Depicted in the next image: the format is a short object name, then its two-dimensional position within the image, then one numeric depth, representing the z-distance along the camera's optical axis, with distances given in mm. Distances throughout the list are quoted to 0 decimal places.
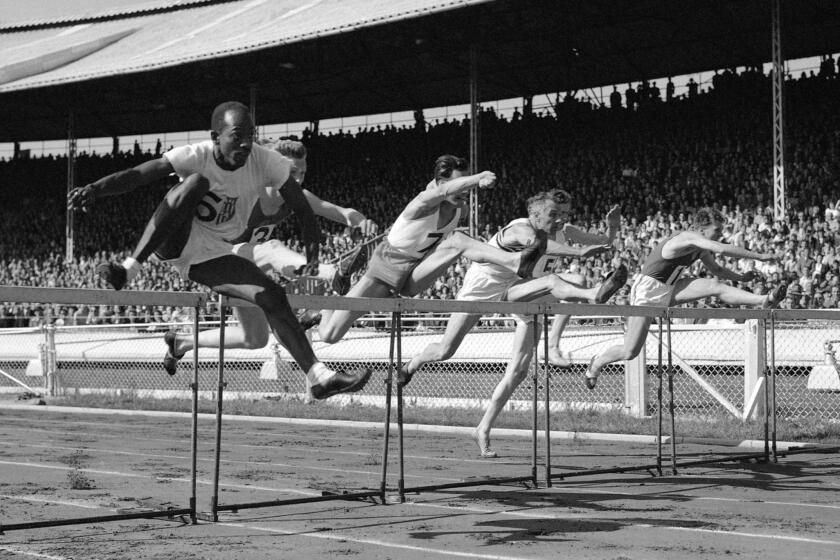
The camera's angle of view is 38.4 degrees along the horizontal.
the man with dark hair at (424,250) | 10445
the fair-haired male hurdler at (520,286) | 10703
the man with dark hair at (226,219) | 6738
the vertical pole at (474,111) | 31875
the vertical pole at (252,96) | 36878
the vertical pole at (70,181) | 39625
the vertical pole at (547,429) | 9664
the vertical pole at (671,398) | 10627
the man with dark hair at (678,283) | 12211
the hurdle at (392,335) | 7668
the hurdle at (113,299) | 6531
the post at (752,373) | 15344
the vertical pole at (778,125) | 24750
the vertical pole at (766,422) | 11460
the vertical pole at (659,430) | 10625
